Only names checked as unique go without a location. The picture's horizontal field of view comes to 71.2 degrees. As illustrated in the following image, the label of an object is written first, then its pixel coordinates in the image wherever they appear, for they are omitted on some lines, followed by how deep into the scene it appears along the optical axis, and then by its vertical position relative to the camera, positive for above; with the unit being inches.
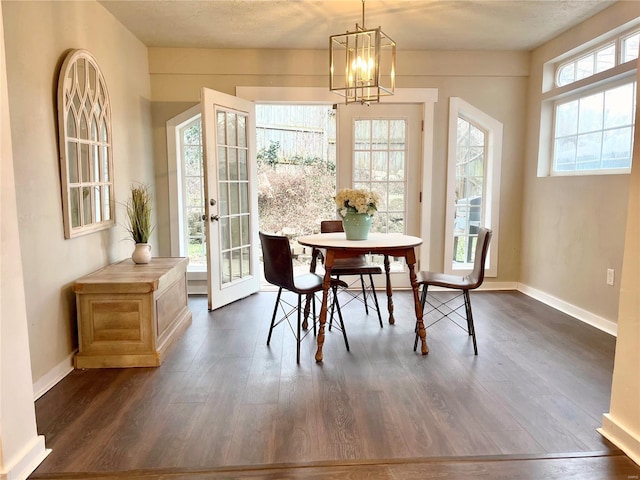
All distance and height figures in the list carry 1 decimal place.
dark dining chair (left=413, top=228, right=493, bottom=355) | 115.8 -24.1
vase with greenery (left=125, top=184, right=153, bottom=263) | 131.3 -10.5
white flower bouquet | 121.0 -2.6
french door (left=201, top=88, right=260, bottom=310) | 154.6 -2.4
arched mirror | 105.7 +11.7
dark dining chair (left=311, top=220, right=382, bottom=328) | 133.3 -22.9
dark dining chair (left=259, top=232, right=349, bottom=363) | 111.4 -20.8
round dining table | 112.2 -15.3
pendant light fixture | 102.9 +30.2
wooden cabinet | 107.3 -31.4
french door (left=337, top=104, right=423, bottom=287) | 180.4 +13.9
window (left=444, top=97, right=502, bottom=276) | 181.5 +3.9
